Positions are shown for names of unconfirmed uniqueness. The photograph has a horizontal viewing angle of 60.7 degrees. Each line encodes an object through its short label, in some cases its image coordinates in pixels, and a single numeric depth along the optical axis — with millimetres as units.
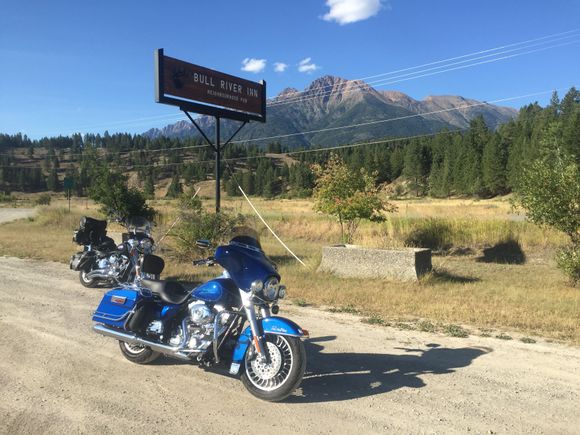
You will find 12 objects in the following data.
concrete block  10688
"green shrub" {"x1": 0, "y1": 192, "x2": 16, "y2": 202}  90000
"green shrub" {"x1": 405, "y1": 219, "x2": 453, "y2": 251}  17328
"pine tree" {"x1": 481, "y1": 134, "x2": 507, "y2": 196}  79125
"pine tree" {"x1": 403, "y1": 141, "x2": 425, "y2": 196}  100812
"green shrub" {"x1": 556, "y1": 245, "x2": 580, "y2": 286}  10266
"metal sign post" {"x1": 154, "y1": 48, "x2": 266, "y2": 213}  13203
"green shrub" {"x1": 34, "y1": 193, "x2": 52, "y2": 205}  64238
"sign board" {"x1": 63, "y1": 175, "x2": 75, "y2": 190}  36212
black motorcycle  8578
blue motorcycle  4387
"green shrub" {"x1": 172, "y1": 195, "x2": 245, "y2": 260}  13016
